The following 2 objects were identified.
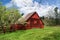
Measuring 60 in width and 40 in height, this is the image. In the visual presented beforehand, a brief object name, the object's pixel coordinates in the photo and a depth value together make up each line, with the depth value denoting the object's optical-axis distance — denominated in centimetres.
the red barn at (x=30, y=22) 1141
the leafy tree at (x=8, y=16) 947
